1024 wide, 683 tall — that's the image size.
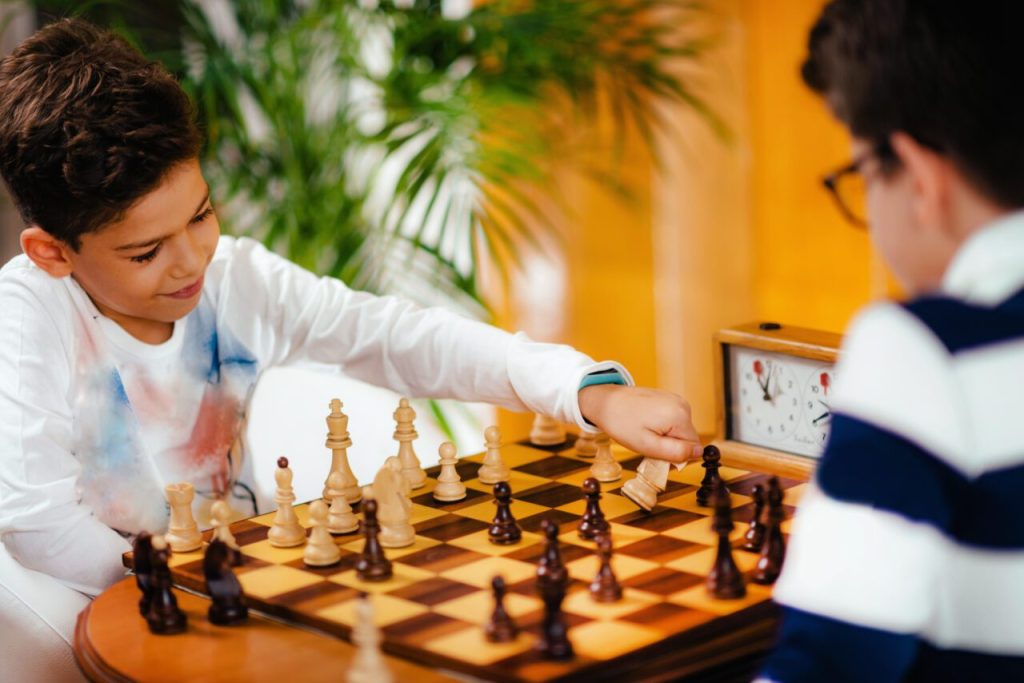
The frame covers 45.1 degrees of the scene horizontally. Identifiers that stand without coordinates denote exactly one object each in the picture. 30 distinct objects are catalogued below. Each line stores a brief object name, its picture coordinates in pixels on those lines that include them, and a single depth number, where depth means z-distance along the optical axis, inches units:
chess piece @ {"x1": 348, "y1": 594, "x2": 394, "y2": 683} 45.9
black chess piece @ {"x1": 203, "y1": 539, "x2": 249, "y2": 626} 55.9
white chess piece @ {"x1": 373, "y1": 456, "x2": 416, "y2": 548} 62.4
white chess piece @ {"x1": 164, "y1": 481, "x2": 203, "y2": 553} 66.0
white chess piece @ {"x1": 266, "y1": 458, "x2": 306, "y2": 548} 64.3
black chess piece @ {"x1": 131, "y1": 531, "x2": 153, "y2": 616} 57.7
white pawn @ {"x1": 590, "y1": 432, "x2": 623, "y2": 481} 72.5
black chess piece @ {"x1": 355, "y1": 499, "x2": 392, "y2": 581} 57.9
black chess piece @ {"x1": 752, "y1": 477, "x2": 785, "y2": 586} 55.9
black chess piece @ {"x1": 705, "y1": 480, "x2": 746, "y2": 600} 53.9
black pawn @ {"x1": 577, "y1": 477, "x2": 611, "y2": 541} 61.9
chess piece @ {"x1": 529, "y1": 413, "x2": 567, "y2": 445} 81.3
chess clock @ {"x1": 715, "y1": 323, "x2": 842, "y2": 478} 75.0
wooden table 50.7
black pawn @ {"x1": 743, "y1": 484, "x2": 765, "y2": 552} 59.5
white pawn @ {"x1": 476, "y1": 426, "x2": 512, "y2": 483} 72.9
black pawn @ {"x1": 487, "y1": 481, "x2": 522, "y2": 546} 62.1
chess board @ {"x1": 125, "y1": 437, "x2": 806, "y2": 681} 49.2
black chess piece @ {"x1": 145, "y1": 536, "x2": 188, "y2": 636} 56.1
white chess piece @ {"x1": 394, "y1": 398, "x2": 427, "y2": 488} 73.8
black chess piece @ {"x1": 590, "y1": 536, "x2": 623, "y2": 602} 53.9
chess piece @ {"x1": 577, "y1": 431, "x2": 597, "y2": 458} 78.0
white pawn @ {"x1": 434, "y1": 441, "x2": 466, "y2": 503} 70.0
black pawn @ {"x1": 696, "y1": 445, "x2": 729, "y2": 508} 67.4
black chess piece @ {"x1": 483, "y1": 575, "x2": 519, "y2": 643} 49.9
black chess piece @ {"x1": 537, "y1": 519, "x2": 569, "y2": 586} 54.0
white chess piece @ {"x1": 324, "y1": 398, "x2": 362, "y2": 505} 70.4
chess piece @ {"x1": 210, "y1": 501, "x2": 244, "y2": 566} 59.2
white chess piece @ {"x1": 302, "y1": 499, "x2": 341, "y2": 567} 60.3
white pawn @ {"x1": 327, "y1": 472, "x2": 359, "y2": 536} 65.4
